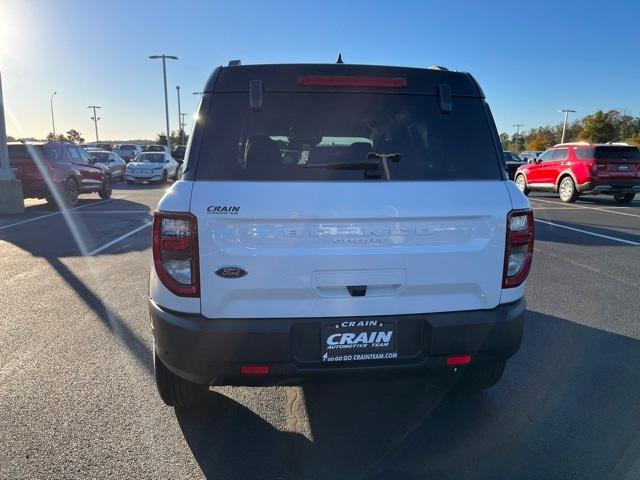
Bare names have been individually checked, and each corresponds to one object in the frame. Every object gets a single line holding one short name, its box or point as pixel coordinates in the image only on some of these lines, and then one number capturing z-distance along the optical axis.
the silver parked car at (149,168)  23.06
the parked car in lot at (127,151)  39.34
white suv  2.27
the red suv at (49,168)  12.87
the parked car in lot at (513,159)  21.79
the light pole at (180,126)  60.89
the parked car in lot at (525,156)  36.00
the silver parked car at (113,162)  23.03
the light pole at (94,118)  79.44
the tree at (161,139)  72.51
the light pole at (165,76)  40.47
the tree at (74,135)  98.22
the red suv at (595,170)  14.91
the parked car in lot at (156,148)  30.09
